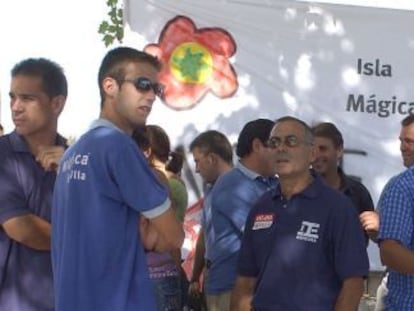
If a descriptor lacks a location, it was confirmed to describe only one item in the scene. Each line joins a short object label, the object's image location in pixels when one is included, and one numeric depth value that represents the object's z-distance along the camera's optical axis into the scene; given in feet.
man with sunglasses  10.37
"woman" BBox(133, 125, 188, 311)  17.15
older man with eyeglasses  13.73
